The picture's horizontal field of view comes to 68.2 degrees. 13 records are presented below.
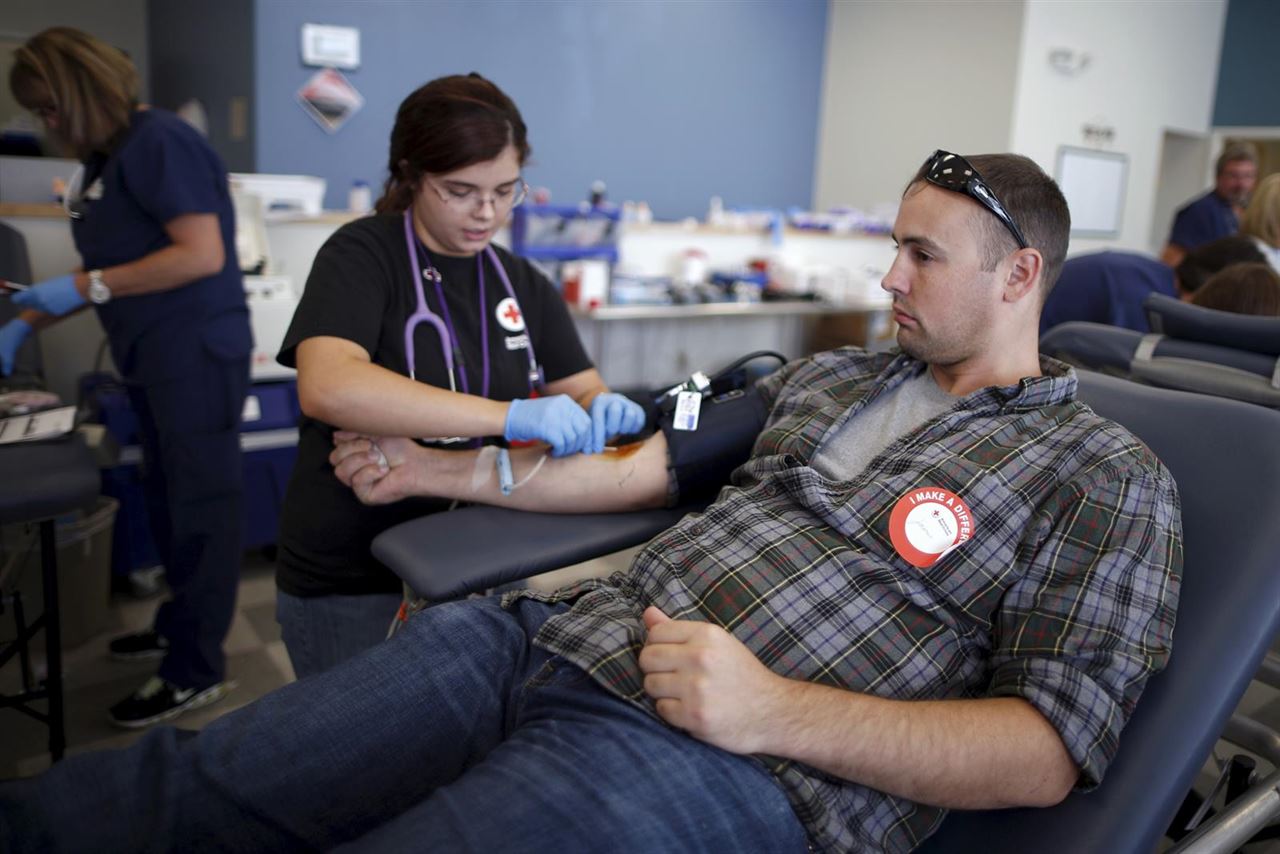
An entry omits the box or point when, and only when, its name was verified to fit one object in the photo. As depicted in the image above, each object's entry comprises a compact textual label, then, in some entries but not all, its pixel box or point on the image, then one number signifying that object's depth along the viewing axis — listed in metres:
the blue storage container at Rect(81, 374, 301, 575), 2.52
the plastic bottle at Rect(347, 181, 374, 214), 3.65
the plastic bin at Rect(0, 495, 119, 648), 2.18
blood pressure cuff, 1.42
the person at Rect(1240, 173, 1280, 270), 2.91
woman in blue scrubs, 1.88
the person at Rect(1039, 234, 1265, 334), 2.37
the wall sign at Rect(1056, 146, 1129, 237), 6.04
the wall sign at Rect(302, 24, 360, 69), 4.07
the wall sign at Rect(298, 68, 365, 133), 4.13
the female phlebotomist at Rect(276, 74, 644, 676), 1.26
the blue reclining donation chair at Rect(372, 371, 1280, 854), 0.94
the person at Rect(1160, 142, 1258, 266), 3.66
